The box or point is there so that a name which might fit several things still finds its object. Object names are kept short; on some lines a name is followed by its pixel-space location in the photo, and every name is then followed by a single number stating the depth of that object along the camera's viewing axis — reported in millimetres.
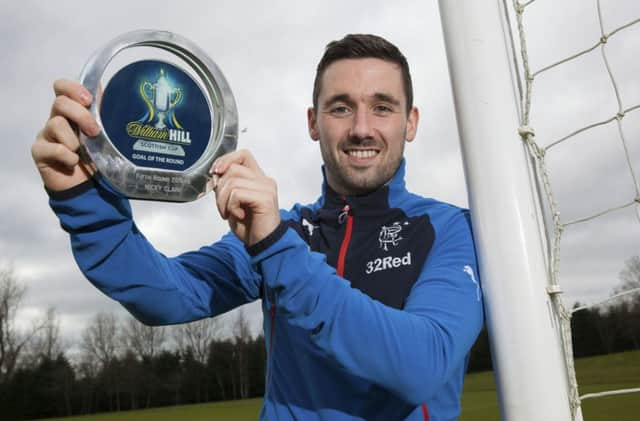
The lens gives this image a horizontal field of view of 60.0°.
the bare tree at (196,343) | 40844
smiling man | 1063
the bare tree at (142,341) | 39875
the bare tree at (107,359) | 38688
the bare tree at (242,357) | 40594
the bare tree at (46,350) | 35534
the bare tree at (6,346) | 33531
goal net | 1345
